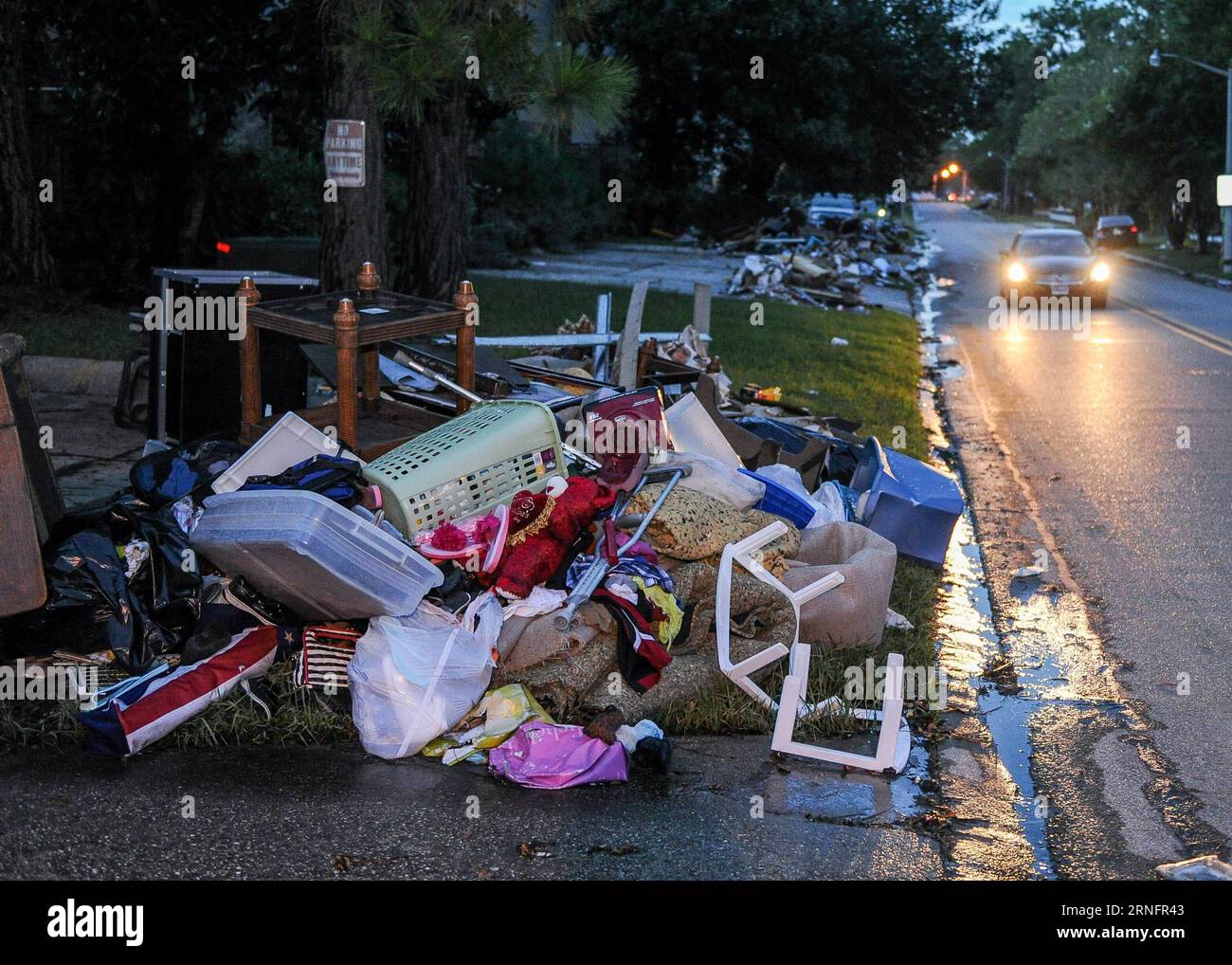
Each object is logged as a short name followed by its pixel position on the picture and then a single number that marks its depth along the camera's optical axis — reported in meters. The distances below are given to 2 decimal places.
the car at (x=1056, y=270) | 23.31
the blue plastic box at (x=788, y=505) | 6.29
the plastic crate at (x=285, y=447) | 5.70
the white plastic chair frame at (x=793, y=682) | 4.64
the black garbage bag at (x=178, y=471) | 5.74
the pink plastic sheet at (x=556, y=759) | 4.41
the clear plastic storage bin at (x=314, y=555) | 4.65
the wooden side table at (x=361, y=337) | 6.22
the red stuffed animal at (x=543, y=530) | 5.17
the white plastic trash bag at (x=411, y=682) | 4.61
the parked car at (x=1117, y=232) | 48.88
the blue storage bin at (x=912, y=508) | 6.87
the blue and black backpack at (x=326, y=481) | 5.18
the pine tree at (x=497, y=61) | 8.64
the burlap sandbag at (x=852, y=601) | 5.50
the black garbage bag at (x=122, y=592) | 5.02
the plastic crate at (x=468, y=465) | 5.38
